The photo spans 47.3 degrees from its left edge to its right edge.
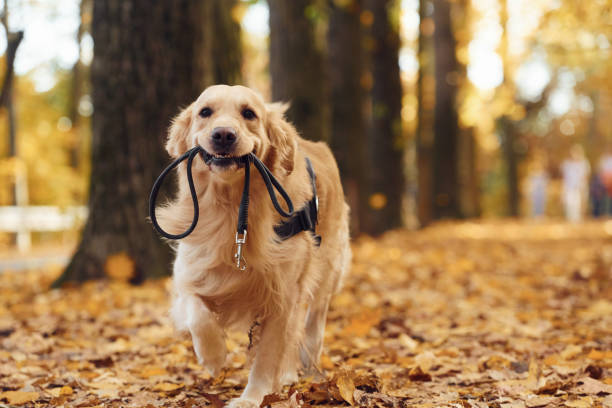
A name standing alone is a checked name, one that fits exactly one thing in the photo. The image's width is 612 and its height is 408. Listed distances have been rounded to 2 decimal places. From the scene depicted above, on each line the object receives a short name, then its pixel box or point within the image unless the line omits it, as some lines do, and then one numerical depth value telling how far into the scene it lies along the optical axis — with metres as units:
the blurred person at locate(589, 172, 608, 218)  26.06
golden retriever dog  3.22
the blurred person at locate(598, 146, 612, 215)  20.46
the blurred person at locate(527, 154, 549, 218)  26.59
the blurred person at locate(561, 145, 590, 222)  23.36
